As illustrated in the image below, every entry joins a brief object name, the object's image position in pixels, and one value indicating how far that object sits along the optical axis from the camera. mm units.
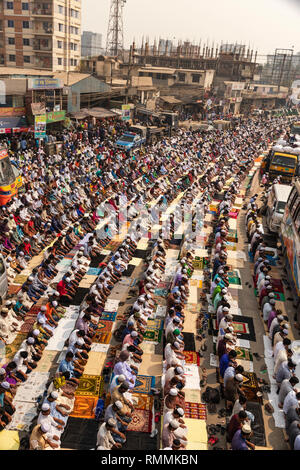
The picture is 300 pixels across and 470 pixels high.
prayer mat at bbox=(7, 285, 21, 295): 11428
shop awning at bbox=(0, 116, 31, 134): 24953
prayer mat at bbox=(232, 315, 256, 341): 10398
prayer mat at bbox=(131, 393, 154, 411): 7988
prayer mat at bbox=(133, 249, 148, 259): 14331
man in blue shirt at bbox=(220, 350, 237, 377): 8547
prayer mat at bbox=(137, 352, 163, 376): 8883
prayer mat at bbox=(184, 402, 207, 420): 7871
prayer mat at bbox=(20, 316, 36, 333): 9859
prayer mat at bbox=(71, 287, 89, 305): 11280
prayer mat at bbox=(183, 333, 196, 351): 9758
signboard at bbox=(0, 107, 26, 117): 24969
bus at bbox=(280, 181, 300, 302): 11591
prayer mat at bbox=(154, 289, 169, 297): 11983
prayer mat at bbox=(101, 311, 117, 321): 10664
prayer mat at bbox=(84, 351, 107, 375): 8797
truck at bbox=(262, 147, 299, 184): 24438
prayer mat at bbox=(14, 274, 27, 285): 11969
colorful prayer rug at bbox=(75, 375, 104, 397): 8180
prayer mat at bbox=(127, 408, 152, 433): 7500
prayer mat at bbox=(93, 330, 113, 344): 9797
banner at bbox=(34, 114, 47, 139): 23888
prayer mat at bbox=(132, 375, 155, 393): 8398
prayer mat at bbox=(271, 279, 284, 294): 12984
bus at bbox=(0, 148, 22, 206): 15643
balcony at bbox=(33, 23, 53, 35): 44500
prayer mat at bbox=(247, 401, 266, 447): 7457
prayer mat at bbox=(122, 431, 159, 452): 7070
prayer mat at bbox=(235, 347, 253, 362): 9609
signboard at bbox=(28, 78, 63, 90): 26141
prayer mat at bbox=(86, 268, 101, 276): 12824
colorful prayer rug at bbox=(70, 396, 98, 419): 7656
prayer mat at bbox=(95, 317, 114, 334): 10195
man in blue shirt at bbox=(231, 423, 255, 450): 6789
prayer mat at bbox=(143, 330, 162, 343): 9961
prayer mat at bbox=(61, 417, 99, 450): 7047
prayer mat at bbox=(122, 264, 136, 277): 12970
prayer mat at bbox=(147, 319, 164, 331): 10398
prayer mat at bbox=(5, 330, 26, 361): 9023
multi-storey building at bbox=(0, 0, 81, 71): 43844
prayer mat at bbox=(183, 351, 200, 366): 9313
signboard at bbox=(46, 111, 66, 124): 27509
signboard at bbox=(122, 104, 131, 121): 32531
